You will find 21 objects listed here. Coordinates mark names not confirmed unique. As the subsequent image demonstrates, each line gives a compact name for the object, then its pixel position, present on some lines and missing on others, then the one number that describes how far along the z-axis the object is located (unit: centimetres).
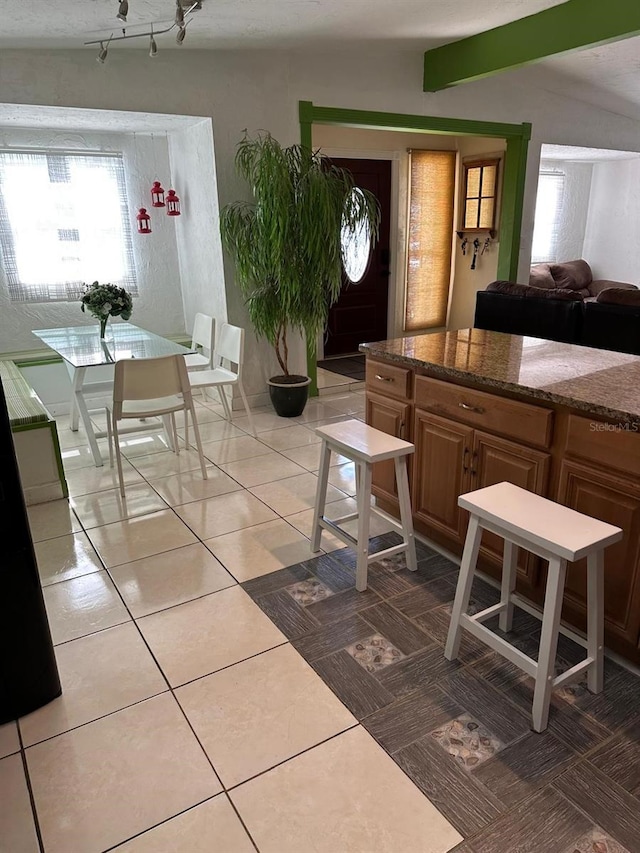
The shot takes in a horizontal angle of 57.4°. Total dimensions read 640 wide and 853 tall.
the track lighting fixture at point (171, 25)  265
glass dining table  348
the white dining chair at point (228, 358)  387
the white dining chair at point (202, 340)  427
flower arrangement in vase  371
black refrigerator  159
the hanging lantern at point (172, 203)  491
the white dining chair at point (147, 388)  304
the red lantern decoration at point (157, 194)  479
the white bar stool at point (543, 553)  159
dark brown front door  624
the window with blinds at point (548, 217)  765
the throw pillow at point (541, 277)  703
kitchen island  180
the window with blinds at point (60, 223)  464
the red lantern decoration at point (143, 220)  482
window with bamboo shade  655
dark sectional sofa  398
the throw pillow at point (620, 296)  395
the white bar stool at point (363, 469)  226
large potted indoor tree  390
